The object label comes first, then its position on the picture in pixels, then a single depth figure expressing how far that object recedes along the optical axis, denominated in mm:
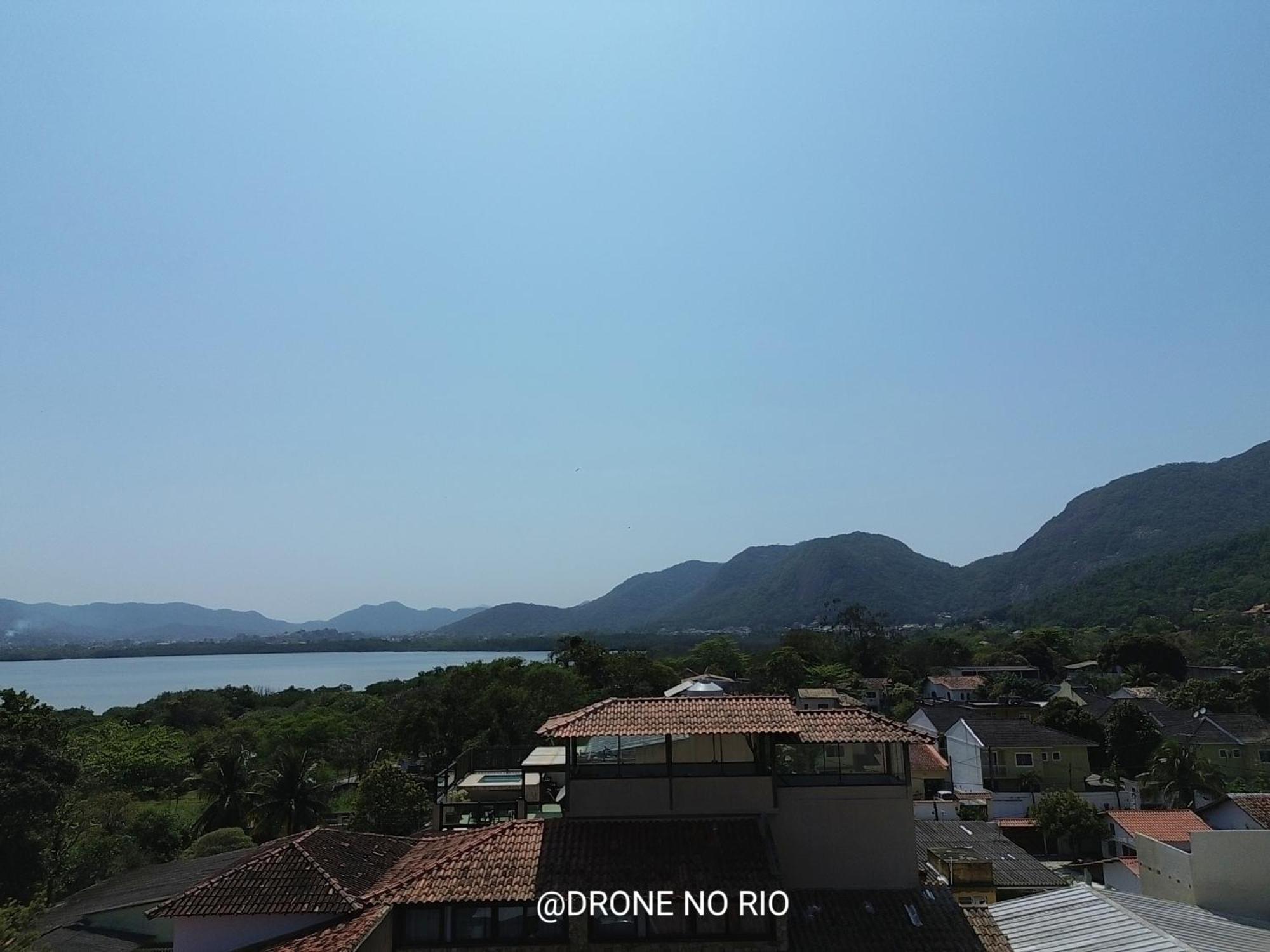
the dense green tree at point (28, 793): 23234
